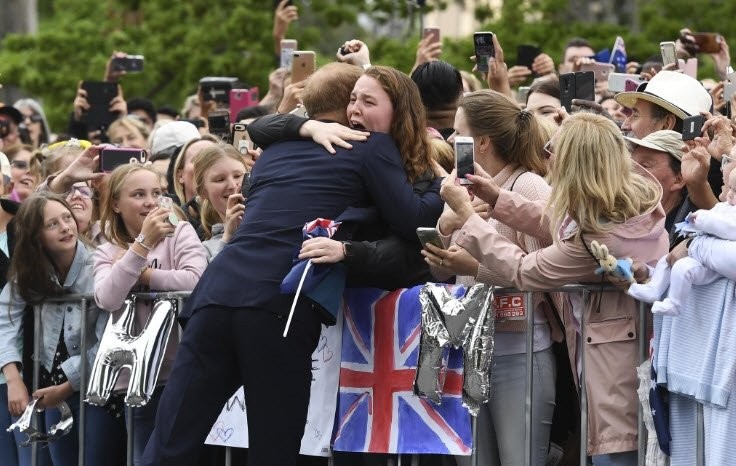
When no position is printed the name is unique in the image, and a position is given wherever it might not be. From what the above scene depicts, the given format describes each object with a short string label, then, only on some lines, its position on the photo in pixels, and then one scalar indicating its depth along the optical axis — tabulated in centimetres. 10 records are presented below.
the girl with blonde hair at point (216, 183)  1722
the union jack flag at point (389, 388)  1447
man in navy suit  1385
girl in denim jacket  1717
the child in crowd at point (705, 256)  1281
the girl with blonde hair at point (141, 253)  1609
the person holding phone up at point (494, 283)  1442
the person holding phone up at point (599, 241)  1373
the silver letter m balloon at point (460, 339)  1415
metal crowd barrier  1372
